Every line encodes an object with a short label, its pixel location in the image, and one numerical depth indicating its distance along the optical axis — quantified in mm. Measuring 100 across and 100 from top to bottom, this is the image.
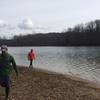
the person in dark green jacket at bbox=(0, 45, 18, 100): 4226
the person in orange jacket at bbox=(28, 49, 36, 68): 12407
